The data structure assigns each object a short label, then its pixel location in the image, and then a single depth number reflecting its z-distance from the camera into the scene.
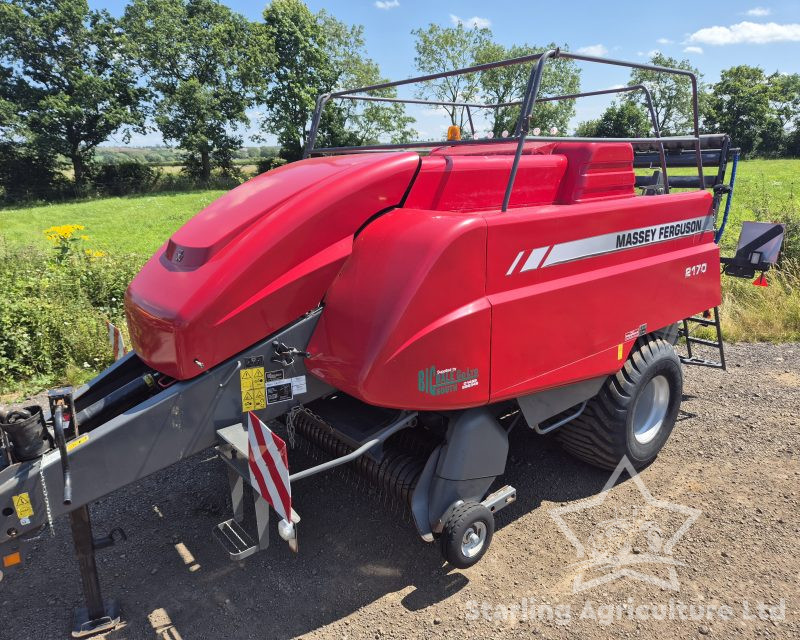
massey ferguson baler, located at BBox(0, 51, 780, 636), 2.29
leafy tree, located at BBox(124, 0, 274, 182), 31.88
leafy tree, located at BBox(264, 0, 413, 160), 34.91
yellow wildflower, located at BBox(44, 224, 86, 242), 6.12
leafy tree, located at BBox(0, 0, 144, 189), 28.70
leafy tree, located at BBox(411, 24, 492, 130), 41.19
